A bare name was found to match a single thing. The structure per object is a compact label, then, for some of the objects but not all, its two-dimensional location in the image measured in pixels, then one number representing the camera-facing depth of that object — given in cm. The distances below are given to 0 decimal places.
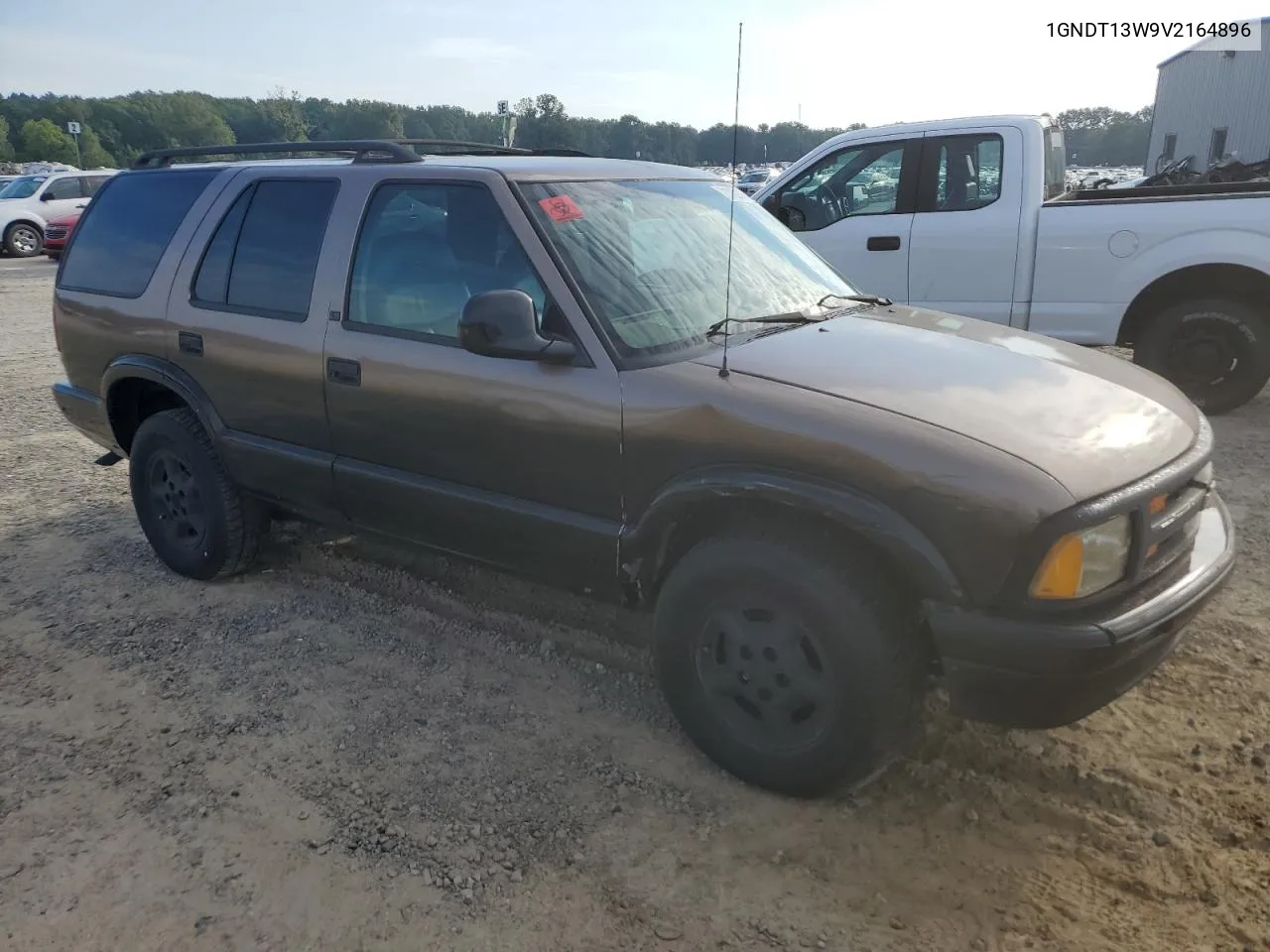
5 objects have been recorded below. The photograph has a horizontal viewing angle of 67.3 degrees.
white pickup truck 615
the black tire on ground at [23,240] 2028
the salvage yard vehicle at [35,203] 2028
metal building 2692
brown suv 246
